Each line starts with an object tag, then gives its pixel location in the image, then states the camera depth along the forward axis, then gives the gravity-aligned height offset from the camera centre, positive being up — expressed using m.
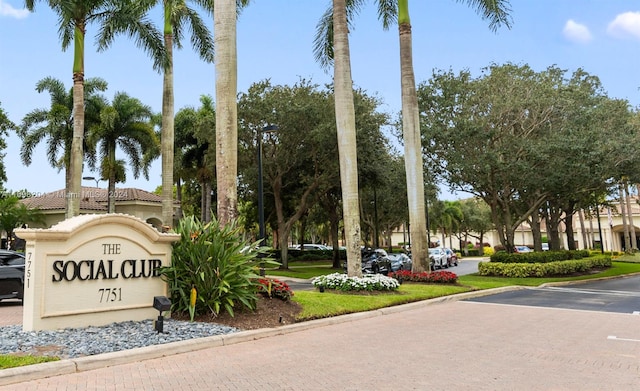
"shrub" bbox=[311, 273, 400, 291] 14.73 -1.01
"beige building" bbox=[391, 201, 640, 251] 64.38 +1.49
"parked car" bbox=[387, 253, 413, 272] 26.74 -0.77
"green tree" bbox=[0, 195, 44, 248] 37.08 +3.55
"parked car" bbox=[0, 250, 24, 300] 13.48 -0.40
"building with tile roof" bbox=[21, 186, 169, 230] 37.22 +4.11
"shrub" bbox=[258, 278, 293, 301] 11.27 -0.85
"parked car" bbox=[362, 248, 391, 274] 23.95 -0.63
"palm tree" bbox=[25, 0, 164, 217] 20.81 +10.20
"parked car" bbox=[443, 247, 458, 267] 40.81 -1.05
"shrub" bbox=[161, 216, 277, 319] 9.97 -0.33
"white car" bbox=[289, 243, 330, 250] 54.88 +0.46
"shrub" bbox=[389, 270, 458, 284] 18.53 -1.14
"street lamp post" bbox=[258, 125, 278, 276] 13.83 +1.14
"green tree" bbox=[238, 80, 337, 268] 28.25 +6.67
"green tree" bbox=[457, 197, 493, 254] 72.31 +3.92
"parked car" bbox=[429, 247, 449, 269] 35.62 -0.84
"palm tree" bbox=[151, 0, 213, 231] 21.67 +9.94
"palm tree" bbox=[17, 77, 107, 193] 30.44 +8.84
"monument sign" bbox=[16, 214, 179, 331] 8.42 -0.21
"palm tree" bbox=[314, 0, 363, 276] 15.12 +3.66
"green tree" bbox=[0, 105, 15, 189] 26.25 +7.28
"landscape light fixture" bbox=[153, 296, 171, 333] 8.58 -0.88
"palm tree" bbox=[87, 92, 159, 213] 31.06 +7.73
